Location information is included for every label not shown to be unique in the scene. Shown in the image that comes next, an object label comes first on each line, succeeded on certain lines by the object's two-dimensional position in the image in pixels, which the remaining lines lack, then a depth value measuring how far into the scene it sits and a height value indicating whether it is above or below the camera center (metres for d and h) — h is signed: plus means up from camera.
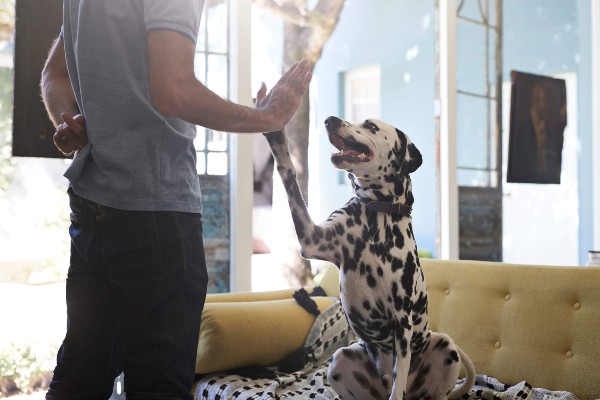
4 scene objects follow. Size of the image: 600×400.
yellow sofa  2.34 -0.48
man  1.16 +0.01
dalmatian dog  1.67 -0.16
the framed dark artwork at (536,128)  4.43 +0.51
